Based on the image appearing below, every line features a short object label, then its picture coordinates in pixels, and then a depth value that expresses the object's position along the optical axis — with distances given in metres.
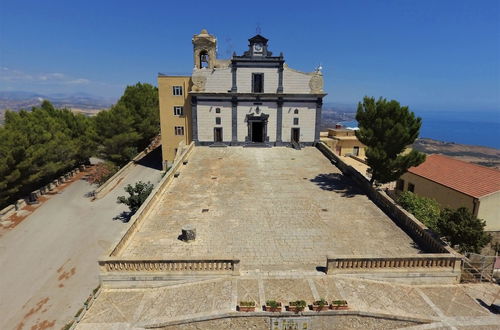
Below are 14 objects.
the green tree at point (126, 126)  38.62
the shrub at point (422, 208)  17.78
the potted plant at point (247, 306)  9.44
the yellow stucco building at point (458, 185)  19.89
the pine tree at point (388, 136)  17.86
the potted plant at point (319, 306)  9.48
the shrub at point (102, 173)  35.16
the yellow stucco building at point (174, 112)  34.97
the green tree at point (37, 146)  27.08
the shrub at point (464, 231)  12.83
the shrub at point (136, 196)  24.45
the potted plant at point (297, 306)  9.41
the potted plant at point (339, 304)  9.55
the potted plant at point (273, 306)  9.43
